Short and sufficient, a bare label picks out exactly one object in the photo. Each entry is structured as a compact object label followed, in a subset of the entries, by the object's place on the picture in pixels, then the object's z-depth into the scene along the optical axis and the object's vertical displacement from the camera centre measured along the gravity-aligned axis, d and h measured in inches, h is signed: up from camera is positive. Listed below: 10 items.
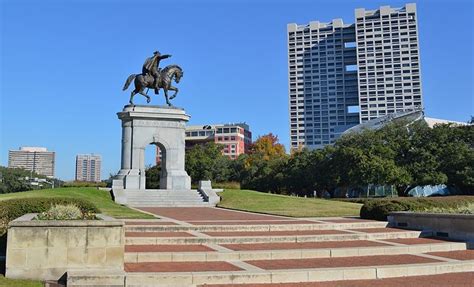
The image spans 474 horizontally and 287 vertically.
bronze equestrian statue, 1391.5 +335.6
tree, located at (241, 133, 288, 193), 2515.4 +74.6
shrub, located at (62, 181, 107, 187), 1518.1 +3.1
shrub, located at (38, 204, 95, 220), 366.3 -24.2
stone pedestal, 1353.3 +135.8
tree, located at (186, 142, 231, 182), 2610.7 +119.8
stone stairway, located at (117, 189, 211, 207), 1134.4 -35.9
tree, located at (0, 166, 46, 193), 3868.1 +36.6
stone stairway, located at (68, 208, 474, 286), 323.3 -64.6
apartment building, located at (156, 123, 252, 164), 6028.5 +669.3
